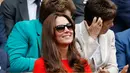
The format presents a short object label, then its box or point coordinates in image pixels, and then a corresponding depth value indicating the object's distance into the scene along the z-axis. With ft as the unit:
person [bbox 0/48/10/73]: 26.27
